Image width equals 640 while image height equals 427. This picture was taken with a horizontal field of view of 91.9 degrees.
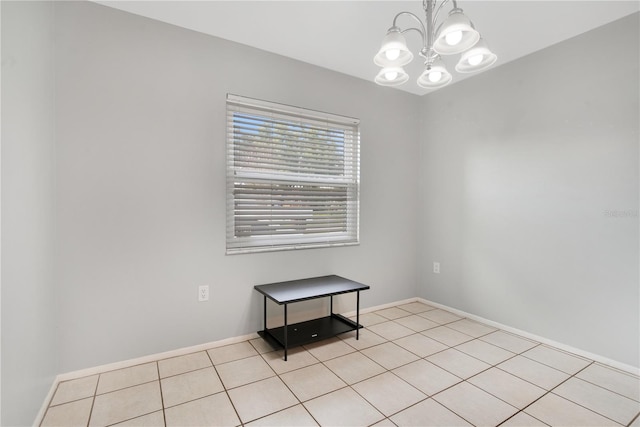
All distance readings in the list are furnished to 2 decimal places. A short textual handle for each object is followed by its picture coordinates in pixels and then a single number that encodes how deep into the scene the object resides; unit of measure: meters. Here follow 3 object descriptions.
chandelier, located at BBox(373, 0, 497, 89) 1.51
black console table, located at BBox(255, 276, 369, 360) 2.38
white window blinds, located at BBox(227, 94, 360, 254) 2.56
